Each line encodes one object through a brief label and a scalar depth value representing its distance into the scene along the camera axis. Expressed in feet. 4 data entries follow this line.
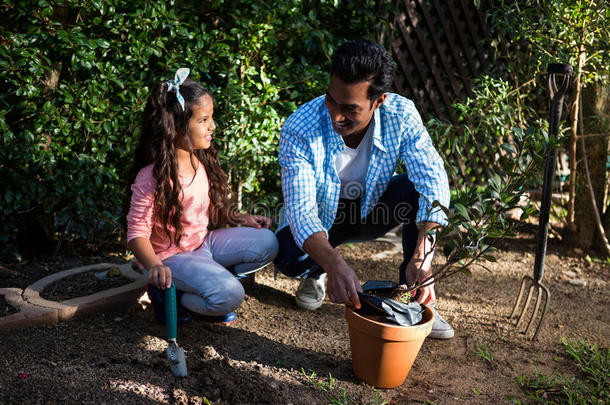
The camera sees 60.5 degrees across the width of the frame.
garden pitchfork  7.72
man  6.56
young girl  7.33
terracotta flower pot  5.96
